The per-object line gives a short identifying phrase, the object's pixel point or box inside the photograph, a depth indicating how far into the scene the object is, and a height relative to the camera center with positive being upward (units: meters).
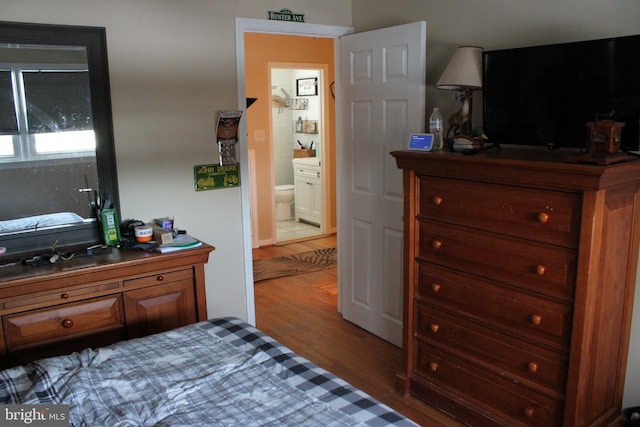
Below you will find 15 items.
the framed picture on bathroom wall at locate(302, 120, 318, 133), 7.35 -0.02
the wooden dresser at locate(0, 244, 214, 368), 2.44 -0.82
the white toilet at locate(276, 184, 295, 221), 7.42 -1.04
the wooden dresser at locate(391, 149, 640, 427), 2.18 -0.70
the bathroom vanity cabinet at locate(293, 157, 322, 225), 6.88 -0.83
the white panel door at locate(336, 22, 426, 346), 3.29 -0.25
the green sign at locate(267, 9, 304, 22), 3.49 +0.70
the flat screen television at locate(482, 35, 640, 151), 2.26 +0.13
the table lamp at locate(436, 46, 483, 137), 2.79 +0.25
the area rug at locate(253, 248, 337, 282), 5.24 -1.39
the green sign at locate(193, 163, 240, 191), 3.37 -0.31
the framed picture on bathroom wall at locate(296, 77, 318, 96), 7.12 +0.50
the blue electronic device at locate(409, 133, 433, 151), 2.80 -0.10
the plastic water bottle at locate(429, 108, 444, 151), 2.91 -0.03
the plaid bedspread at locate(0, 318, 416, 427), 1.56 -0.80
